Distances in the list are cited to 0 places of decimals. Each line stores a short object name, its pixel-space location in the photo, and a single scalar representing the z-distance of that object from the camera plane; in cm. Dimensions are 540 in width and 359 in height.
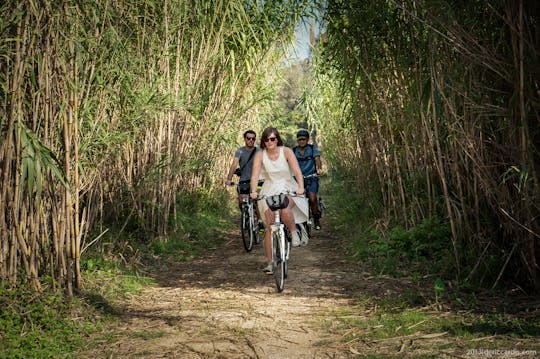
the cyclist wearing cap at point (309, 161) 779
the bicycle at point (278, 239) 494
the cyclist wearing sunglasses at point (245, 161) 769
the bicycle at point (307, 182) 771
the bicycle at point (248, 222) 725
